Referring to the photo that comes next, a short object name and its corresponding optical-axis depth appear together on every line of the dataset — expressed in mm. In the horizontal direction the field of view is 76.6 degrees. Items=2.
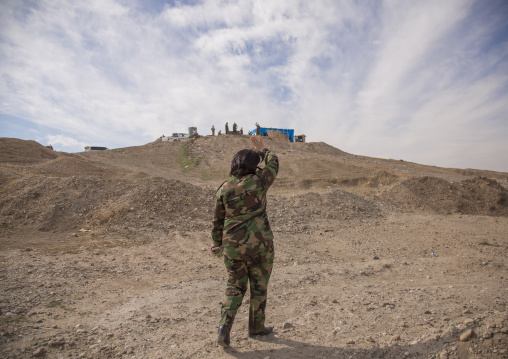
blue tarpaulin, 37000
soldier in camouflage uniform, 2916
